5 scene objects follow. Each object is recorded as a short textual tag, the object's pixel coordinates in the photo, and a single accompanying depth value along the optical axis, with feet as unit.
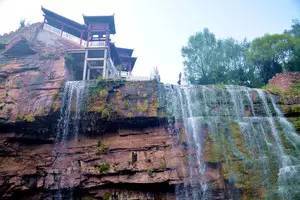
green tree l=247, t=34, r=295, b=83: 76.43
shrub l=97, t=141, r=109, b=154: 48.91
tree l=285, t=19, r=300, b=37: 91.63
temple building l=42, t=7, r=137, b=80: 79.25
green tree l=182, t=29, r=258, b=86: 84.12
